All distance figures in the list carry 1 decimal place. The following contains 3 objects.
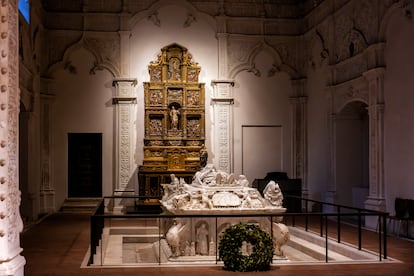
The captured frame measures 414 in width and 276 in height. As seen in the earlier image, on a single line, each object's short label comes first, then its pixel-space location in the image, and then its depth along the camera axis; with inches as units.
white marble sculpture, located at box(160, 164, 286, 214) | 384.5
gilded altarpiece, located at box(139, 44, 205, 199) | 655.1
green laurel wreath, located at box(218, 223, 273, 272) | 302.5
